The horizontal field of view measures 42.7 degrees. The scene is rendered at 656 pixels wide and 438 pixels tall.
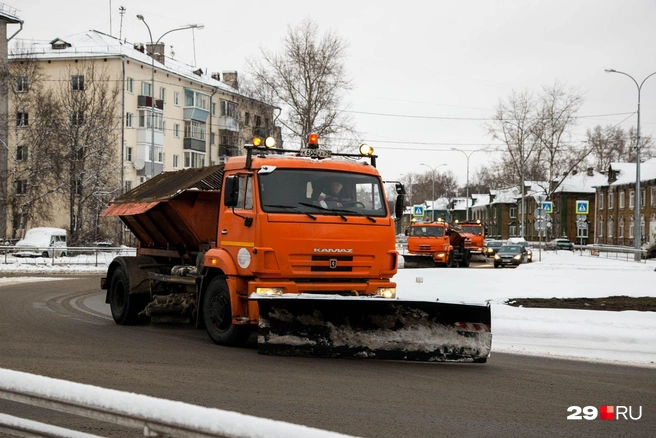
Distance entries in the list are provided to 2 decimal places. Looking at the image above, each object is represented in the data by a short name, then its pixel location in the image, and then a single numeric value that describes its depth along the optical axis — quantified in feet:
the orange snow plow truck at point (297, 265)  34.12
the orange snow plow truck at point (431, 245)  133.28
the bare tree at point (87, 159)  167.43
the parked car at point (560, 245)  264.72
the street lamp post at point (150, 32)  133.80
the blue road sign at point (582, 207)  157.28
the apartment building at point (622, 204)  256.73
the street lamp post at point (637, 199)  153.99
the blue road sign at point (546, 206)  153.73
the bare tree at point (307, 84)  176.24
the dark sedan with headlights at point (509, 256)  157.38
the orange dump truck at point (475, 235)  167.63
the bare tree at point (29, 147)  171.73
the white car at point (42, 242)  140.05
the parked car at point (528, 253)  164.82
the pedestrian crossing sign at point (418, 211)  171.42
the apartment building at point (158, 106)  199.21
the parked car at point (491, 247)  181.80
